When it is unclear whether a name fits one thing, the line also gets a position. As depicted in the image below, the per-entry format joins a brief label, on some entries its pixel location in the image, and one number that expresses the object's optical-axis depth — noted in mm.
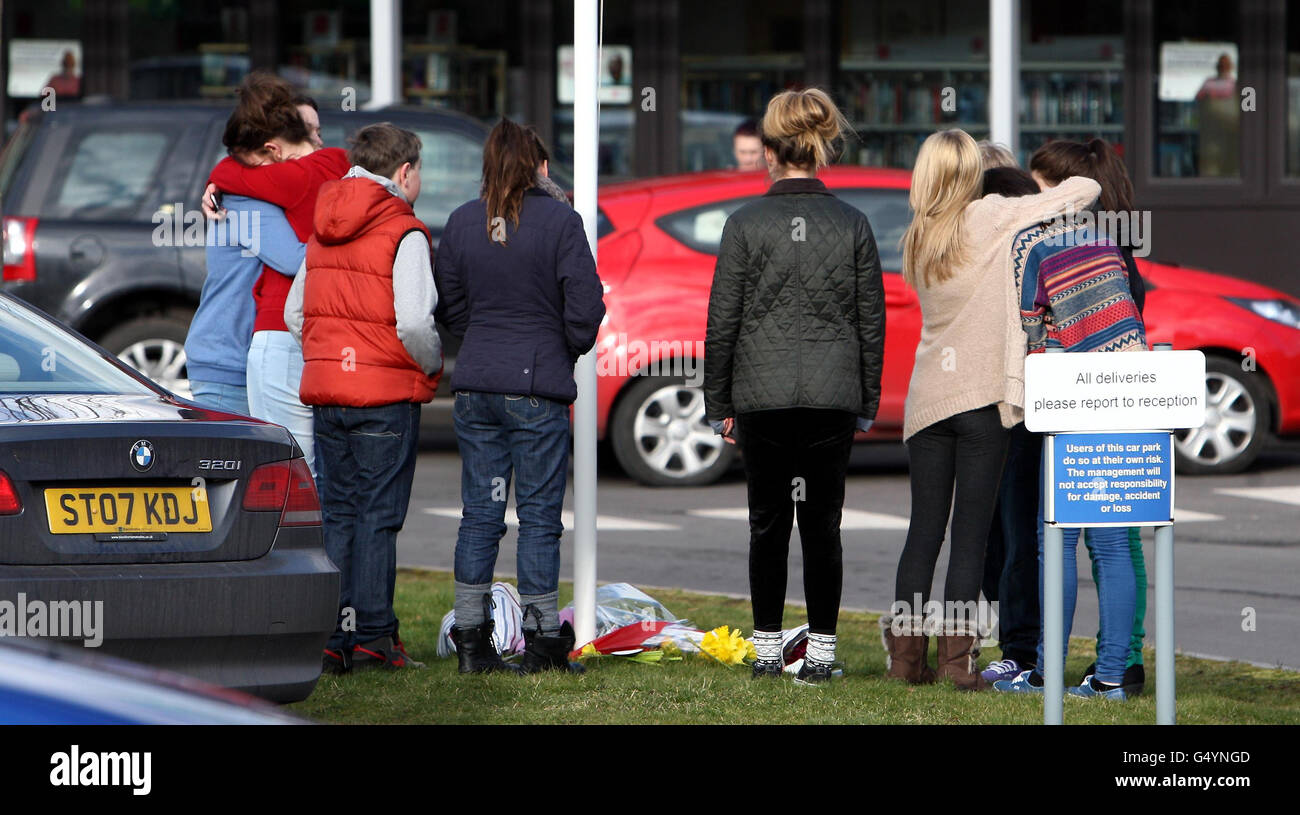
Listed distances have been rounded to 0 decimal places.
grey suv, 22406
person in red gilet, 11781
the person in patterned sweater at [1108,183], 11586
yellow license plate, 8703
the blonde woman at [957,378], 11477
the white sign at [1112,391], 8758
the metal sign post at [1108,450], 8781
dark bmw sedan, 8602
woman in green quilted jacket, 11375
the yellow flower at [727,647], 12453
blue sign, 8859
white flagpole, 12695
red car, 21453
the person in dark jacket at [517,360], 11656
